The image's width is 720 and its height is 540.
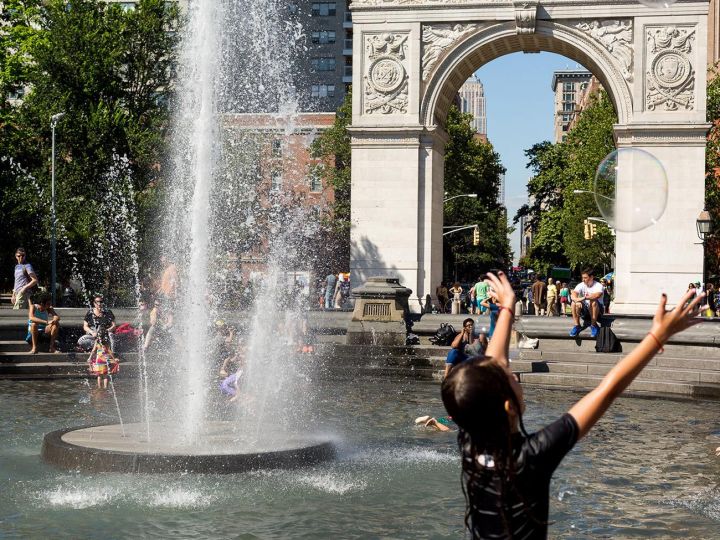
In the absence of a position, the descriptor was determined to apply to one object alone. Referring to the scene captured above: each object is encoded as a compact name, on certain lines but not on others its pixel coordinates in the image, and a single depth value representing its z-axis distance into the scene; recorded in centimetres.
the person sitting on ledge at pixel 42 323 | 1902
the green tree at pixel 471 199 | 6109
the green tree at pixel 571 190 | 5021
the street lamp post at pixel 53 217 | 3579
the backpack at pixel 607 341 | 1920
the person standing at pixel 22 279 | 2020
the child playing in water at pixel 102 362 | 1712
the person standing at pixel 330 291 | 3478
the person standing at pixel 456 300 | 3274
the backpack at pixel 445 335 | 2048
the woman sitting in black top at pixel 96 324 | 1886
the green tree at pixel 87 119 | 3931
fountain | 898
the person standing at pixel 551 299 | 3644
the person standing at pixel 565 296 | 3494
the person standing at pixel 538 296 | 3756
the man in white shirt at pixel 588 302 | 1917
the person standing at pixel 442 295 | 3009
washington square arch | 2744
